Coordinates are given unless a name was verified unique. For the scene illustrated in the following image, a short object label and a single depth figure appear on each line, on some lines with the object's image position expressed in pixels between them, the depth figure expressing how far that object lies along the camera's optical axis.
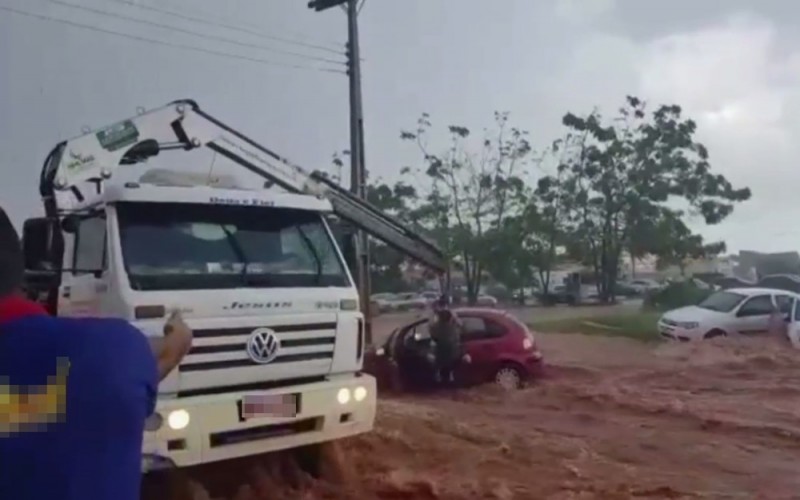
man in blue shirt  2.00
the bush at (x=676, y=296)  34.50
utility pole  19.20
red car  14.52
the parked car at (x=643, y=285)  42.90
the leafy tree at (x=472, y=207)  34.50
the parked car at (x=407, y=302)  31.83
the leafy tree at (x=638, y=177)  35.28
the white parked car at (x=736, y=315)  20.88
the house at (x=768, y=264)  47.16
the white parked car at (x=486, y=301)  34.23
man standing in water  14.16
